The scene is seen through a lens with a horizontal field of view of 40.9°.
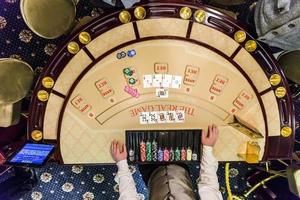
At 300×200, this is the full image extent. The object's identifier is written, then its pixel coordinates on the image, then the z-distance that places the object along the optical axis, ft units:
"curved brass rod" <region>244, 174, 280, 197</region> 10.77
